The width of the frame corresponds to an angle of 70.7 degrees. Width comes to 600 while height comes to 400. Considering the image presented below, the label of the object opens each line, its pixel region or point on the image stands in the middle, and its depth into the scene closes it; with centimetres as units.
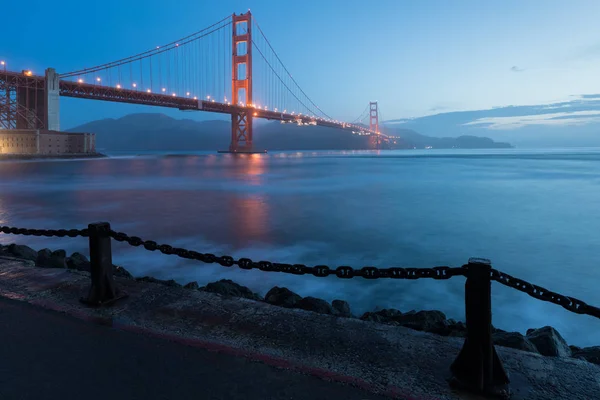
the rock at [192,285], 480
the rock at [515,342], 292
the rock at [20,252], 581
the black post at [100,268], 321
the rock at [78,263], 525
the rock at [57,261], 511
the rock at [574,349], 335
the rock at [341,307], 416
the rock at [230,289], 435
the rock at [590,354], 298
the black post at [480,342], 208
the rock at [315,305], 389
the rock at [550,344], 304
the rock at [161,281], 477
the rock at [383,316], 379
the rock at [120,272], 498
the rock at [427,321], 334
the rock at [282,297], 411
